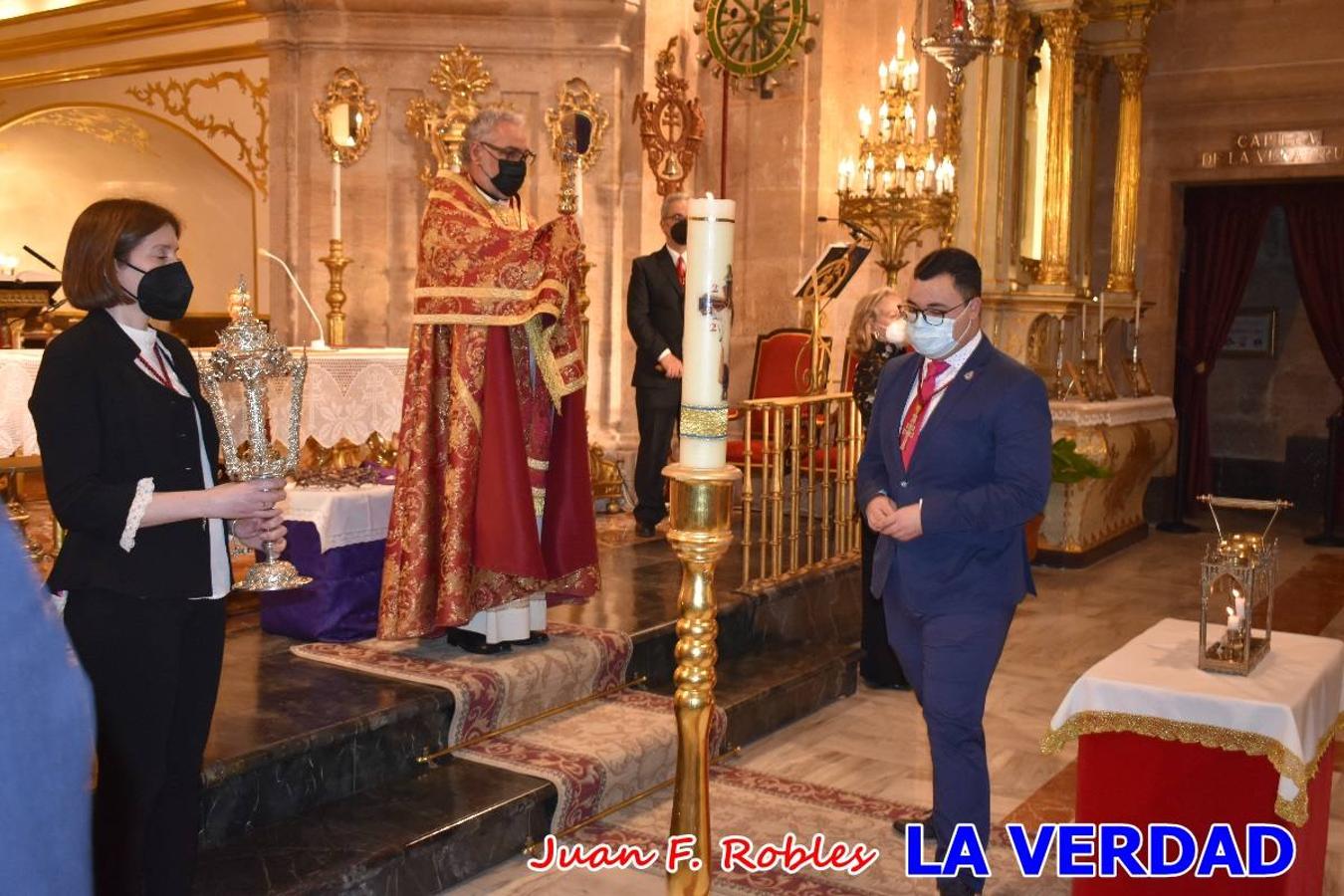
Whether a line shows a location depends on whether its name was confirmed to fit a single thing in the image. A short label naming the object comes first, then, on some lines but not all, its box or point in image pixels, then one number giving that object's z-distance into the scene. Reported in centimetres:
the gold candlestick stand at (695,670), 224
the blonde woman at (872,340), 489
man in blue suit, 333
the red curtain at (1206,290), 1115
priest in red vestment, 447
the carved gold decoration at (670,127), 838
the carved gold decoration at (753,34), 879
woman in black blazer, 250
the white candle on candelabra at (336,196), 616
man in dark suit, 683
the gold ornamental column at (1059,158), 935
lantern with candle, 332
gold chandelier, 748
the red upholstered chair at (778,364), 830
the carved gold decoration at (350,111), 803
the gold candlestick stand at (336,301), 655
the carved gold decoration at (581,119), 792
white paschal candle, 212
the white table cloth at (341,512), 477
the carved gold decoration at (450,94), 803
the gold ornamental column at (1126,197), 1041
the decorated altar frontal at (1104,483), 884
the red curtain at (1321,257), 1080
